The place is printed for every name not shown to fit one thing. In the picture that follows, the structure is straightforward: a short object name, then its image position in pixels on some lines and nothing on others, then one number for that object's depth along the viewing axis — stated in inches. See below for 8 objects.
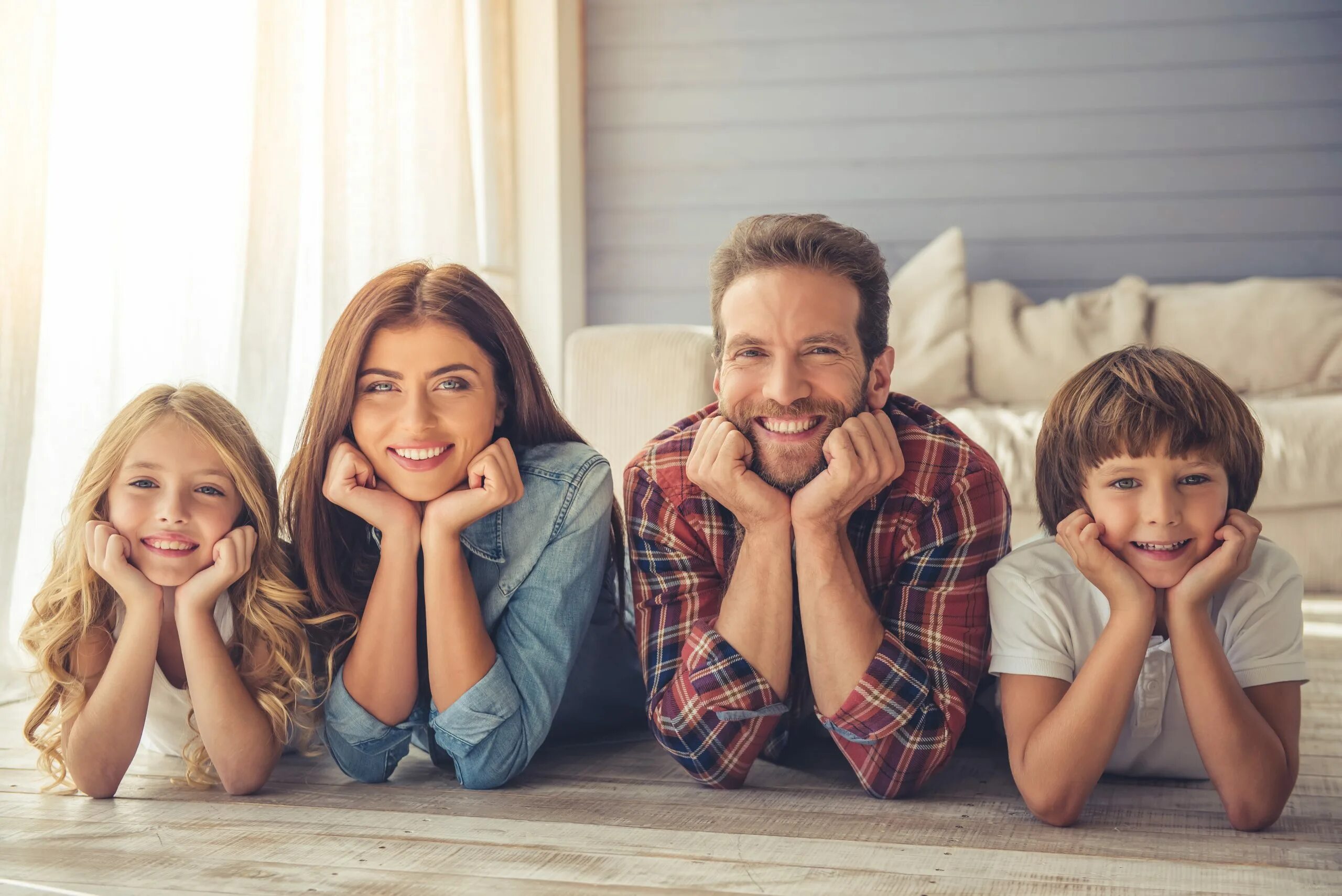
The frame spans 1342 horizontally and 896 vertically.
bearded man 54.5
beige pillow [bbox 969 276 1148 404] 135.3
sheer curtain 74.9
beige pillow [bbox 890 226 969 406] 135.6
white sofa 110.3
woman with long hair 56.6
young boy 49.1
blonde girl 54.9
